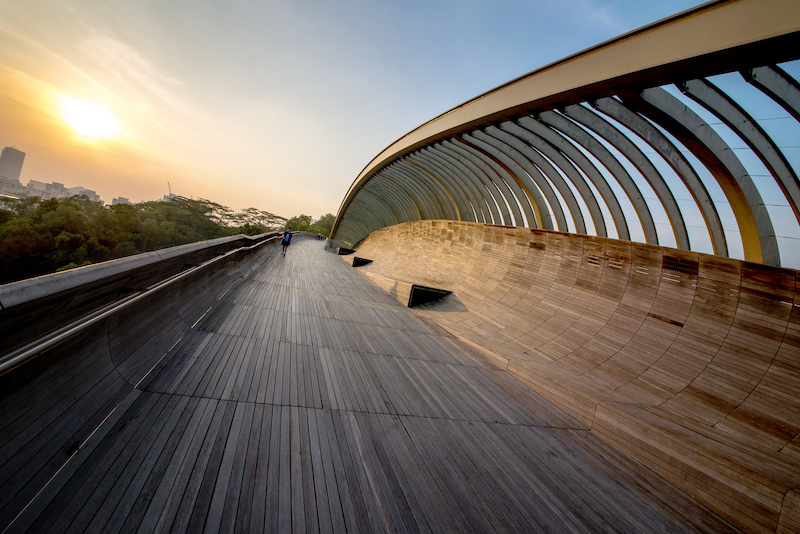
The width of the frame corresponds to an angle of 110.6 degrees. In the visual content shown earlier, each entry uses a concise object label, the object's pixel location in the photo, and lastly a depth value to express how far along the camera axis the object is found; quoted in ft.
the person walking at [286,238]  55.23
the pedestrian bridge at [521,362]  6.48
